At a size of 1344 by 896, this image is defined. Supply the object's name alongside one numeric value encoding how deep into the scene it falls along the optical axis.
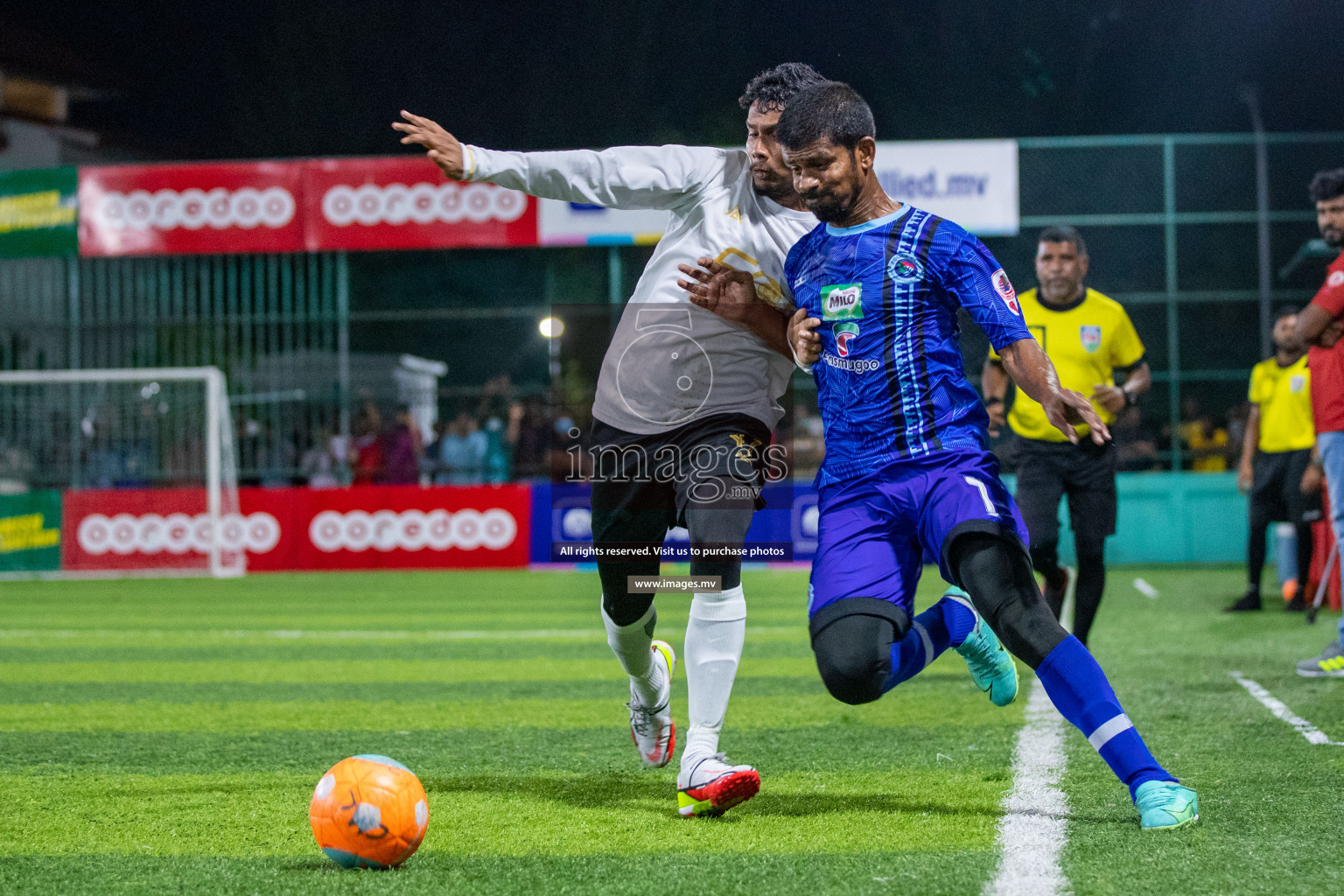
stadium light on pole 17.04
